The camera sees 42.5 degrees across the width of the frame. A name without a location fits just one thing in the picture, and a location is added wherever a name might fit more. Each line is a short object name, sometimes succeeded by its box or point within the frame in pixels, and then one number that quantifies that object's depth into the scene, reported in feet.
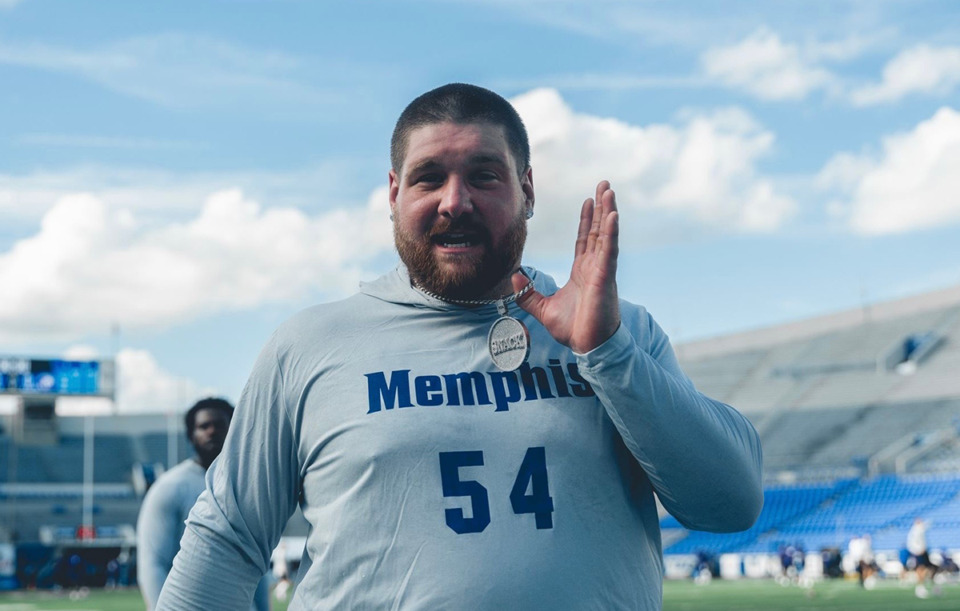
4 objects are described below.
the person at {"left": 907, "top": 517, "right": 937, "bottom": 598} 78.18
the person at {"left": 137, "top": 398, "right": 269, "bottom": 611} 18.24
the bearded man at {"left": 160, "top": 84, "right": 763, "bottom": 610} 6.44
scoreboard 158.92
